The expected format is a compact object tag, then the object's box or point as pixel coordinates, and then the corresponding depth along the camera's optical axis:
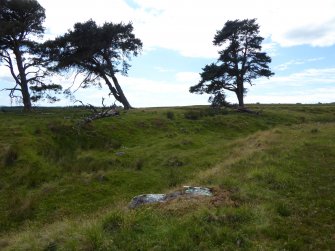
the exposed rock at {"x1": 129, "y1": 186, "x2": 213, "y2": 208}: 12.12
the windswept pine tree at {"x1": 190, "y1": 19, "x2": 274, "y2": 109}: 46.00
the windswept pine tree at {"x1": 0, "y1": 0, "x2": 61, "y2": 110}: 42.62
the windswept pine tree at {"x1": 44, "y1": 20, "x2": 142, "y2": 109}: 43.72
